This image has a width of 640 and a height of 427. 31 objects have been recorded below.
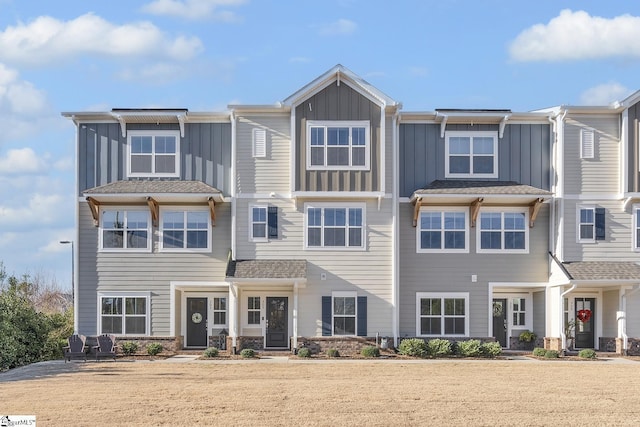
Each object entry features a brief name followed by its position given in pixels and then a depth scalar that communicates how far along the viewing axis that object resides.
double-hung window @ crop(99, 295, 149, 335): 27.53
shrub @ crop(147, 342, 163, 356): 26.77
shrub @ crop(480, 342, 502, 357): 26.36
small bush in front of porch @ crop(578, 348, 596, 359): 26.23
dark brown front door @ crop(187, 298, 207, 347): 28.88
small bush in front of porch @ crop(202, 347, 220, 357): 26.09
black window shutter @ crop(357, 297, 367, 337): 27.00
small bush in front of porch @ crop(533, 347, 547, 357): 26.78
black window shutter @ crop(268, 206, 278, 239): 27.34
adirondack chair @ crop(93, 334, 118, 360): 25.67
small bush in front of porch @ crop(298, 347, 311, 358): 26.08
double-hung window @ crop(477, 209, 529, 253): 28.06
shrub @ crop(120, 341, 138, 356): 26.91
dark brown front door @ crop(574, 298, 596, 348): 28.78
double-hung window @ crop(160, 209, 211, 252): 27.80
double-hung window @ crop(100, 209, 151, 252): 27.77
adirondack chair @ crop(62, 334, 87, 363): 25.52
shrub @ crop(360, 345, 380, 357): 26.14
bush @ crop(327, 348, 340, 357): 26.33
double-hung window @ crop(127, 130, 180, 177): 28.02
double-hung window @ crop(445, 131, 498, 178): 28.22
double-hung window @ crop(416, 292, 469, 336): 27.83
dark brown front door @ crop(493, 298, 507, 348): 28.91
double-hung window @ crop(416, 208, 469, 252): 28.00
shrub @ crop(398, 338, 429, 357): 26.33
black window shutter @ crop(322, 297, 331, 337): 27.03
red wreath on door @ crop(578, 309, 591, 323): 28.25
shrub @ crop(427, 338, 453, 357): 26.39
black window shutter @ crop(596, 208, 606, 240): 27.72
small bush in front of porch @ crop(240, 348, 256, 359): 25.83
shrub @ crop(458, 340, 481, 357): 26.34
